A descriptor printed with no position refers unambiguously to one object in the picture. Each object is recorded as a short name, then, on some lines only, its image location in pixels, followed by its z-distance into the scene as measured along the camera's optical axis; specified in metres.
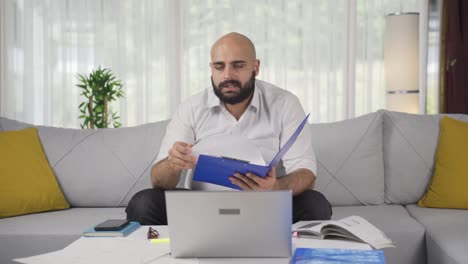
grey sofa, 2.76
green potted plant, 4.08
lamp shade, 4.27
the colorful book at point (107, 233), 1.70
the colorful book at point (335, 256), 1.34
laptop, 1.36
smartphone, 1.72
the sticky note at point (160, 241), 1.60
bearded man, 2.21
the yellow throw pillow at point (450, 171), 2.60
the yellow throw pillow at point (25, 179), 2.63
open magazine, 1.55
